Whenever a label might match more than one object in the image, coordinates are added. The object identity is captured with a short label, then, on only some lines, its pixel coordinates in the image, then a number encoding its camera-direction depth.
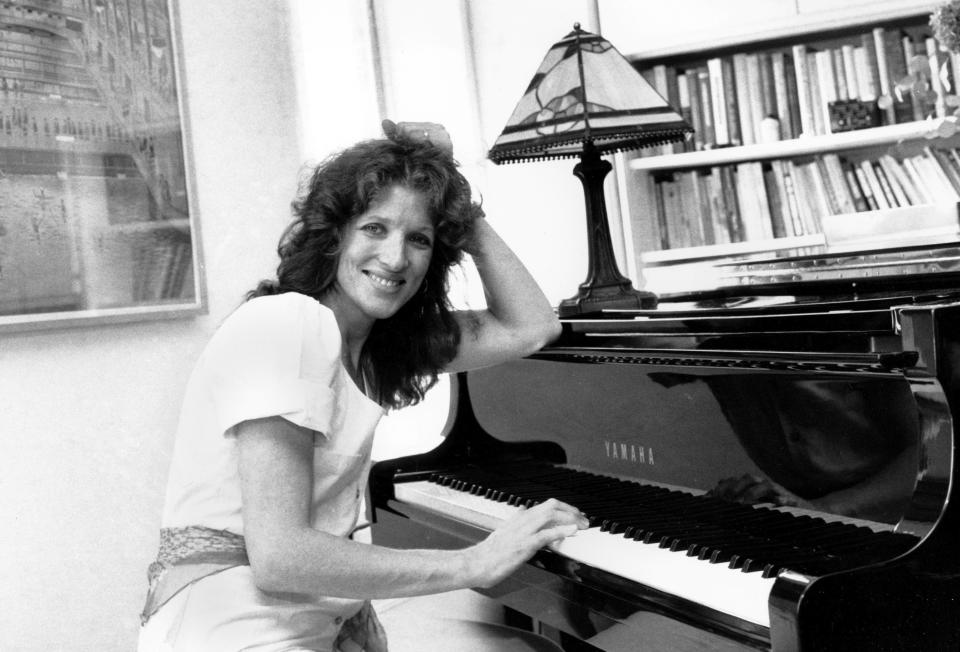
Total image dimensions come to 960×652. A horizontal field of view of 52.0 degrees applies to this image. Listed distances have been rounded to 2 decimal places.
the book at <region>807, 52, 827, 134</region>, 3.19
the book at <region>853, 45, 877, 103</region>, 3.12
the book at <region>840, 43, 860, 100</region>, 3.14
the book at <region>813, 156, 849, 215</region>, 3.22
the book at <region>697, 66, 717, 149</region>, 3.32
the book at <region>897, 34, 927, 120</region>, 3.08
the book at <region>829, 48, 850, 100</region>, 3.15
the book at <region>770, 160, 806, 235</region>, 3.26
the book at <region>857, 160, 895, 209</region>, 3.17
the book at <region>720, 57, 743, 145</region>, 3.29
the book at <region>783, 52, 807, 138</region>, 3.22
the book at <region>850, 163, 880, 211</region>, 3.19
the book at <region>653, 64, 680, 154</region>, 3.36
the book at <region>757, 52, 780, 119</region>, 3.24
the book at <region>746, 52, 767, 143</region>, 3.26
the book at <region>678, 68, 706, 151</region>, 3.34
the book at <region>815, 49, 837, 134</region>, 3.16
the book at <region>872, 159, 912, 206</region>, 3.14
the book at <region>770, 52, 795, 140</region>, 3.22
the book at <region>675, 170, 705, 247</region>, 3.40
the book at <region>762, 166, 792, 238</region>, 3.29
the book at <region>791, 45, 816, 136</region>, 3.20
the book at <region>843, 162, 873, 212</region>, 3.21
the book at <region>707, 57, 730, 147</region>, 3.30
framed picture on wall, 2.11
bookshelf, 3.10
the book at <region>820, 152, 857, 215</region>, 3.21
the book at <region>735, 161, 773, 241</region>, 3.30
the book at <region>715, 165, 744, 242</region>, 3.34
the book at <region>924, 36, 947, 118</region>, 3.01
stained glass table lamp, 1.98
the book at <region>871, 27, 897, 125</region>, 3.11
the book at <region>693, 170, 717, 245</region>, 3.38
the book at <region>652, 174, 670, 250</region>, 3.45
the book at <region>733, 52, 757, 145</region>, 3.27
